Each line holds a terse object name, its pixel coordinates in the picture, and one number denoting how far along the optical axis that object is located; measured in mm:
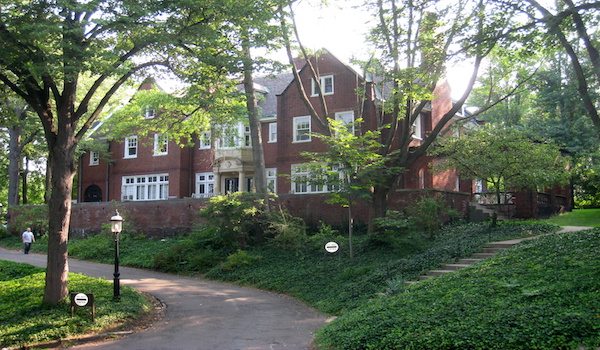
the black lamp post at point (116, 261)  14172
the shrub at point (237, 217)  22125
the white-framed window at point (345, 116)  30438
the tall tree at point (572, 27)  11602
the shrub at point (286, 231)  21062
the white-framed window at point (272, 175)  32731
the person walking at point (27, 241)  27652
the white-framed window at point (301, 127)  31734
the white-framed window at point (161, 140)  23269
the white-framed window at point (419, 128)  30969
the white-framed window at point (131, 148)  39375
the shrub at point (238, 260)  20594
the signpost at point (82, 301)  12172
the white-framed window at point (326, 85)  31078
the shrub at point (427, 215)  19422
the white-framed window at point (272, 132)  33500
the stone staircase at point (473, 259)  14898
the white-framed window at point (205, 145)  35762
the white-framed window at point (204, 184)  36156
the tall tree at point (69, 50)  11875
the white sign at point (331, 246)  16938
